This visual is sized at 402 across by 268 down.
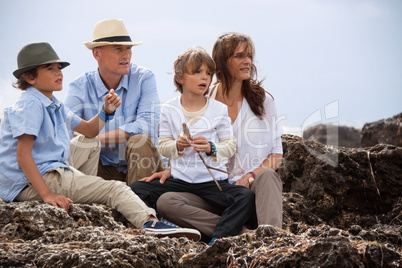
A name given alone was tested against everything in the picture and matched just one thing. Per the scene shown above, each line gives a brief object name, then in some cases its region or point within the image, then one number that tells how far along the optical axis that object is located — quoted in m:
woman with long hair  9.75
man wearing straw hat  10.57
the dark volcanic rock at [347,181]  11.10
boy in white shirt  8.86
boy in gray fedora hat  8.72
